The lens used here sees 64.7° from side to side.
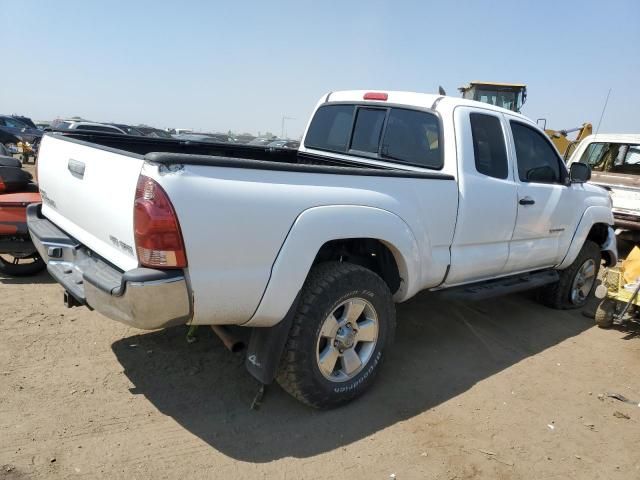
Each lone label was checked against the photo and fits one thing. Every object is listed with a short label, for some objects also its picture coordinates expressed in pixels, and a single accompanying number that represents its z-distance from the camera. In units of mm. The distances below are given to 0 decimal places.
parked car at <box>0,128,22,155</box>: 20172
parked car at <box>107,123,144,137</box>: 18125
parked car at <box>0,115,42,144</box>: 20964
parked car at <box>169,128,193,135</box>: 25394
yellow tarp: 4875
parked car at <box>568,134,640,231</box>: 8141
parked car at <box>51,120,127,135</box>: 14111
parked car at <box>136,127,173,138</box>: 19688
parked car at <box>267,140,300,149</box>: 18895
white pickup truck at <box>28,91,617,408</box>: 2379
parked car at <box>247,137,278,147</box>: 21500
